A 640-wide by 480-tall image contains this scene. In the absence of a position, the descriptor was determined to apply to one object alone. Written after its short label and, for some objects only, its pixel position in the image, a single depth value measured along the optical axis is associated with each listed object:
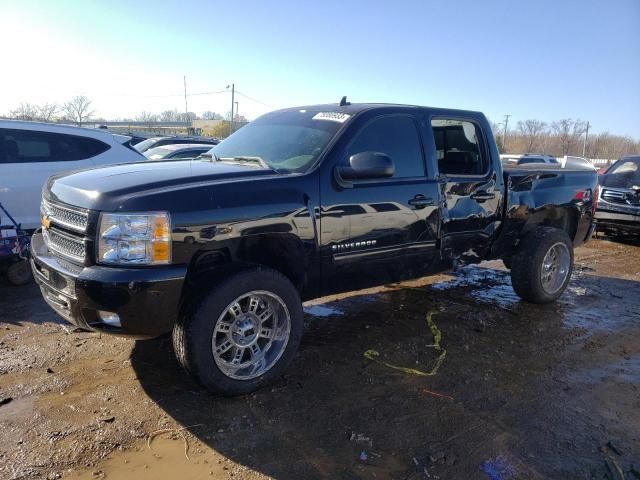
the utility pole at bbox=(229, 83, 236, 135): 55.76
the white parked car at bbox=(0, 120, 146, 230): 6.32
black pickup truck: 3.05
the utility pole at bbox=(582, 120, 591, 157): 62.43
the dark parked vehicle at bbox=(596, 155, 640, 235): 9.77
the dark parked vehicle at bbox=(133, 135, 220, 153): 15.00
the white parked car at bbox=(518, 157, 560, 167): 19.78
